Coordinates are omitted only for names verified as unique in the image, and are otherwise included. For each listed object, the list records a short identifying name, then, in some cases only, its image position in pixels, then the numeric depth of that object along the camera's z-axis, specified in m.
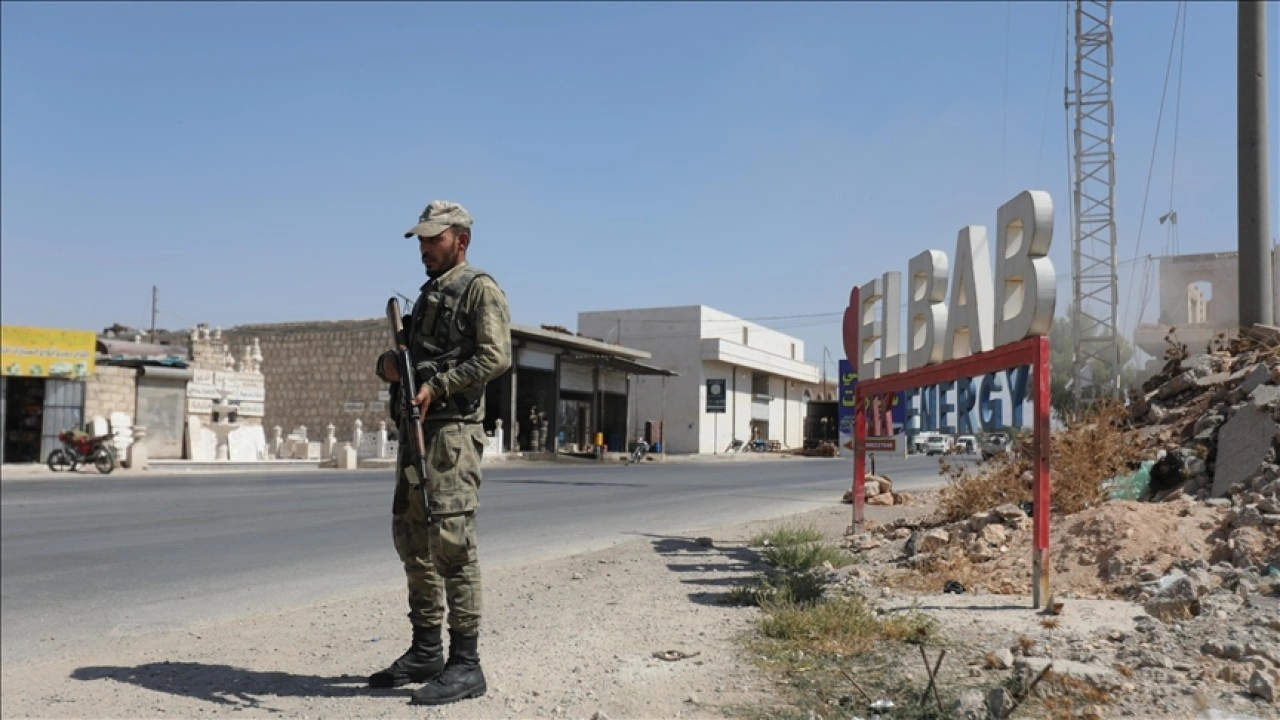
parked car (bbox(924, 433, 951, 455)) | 46.00
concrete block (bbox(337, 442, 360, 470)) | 31.30
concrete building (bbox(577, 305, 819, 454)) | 55.09
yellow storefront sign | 27.38
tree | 43.66
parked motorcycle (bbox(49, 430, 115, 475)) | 24.84
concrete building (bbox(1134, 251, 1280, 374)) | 24.98
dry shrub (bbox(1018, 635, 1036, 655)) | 4.36
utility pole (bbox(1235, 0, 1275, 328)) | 12.23
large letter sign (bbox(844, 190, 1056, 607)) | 6.21
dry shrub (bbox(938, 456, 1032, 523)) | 9.26
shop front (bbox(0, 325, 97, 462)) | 27.81
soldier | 4.12
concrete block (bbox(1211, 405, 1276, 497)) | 7.81
